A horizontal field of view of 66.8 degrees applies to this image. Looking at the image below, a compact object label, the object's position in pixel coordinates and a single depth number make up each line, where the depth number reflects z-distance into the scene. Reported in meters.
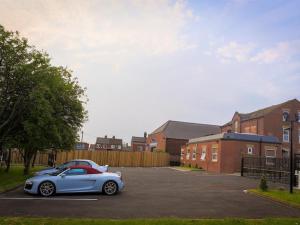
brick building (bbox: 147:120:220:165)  42.53
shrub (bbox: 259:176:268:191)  11.14
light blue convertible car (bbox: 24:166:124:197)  9.23
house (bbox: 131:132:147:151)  61.68
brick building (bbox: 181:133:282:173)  25.02
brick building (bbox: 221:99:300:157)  34.32
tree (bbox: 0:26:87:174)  12.59
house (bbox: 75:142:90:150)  73.90
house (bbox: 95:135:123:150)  69.30
